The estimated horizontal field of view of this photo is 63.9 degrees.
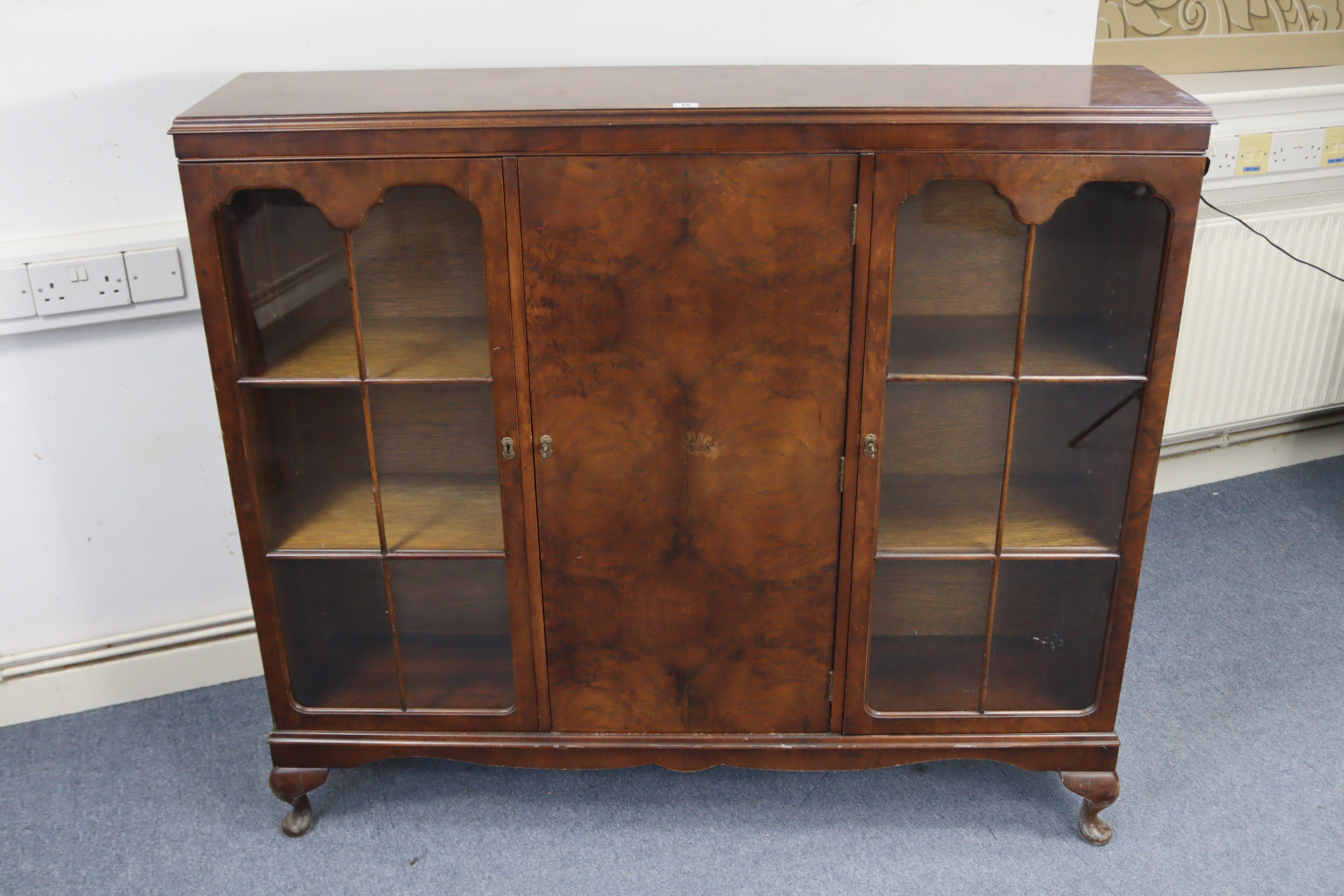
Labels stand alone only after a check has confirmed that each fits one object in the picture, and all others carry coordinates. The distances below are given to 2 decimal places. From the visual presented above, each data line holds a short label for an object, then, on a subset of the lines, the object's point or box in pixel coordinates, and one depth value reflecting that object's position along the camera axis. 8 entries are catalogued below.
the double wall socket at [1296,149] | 2.21
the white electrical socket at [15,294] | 1.62
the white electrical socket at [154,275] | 1.67
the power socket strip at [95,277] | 1.64
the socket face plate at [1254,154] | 2.18
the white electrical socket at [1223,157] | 2.15
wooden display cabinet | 1.32
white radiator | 2.27
